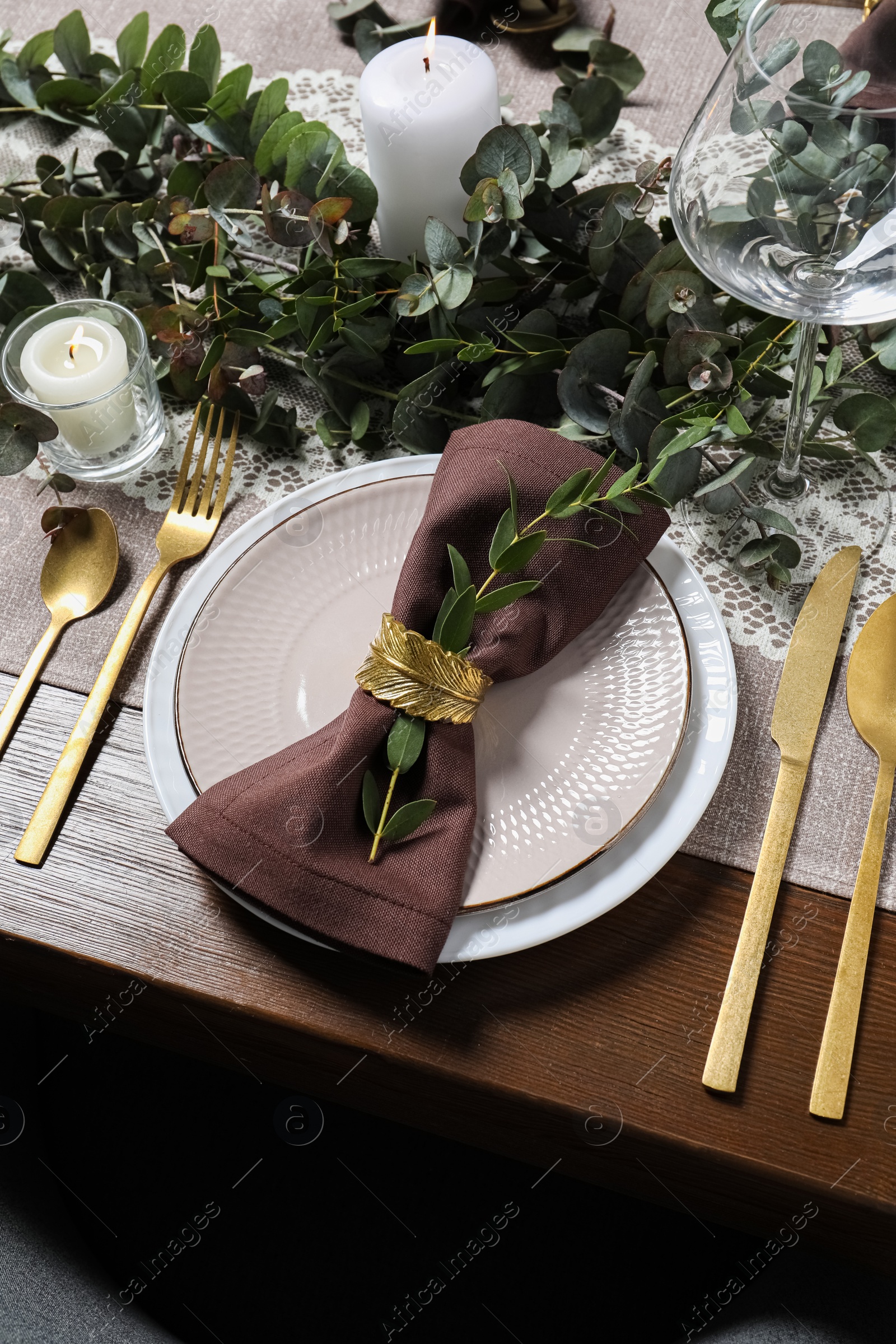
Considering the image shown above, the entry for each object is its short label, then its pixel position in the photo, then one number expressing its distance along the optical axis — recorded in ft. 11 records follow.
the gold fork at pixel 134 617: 1.73
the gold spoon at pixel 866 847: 1.50
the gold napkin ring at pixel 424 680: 1.60
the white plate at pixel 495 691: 1.52
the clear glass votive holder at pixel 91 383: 2.02
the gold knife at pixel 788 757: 1.54
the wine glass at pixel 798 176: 1.49
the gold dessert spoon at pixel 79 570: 1.95
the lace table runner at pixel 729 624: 1.70
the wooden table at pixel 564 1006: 1.50
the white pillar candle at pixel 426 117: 2.09
